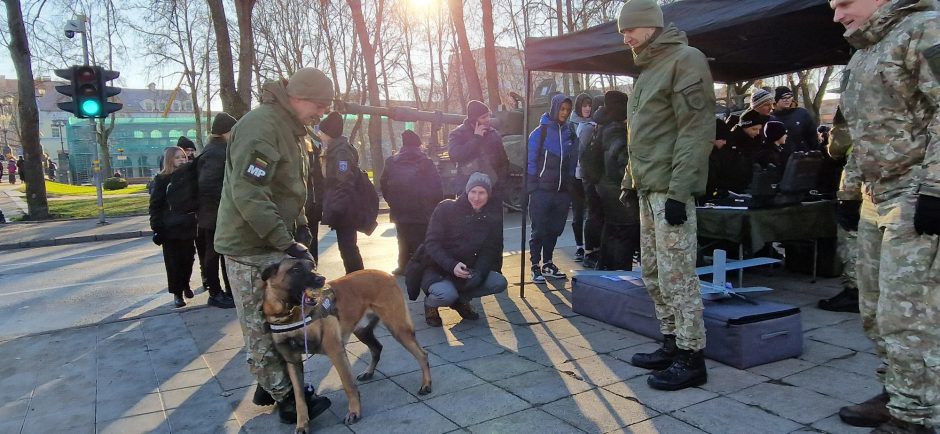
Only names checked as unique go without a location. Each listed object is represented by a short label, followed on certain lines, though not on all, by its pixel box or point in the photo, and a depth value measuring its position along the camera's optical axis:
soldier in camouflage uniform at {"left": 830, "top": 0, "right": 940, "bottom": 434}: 2.46
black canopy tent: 5.04
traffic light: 10.67
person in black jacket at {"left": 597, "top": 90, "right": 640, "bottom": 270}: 5.74
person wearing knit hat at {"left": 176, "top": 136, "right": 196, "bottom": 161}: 8.80
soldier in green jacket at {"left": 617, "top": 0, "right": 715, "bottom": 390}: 3.32
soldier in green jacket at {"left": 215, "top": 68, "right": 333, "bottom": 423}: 3.07
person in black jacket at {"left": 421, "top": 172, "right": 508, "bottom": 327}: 4.98
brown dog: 3.05
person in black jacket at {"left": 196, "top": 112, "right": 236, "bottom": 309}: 5.59
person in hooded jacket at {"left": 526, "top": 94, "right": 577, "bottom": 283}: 6.54
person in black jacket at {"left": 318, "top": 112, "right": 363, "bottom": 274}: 5.99
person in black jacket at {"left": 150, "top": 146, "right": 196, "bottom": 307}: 5.99
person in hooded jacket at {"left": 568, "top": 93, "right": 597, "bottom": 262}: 6.47
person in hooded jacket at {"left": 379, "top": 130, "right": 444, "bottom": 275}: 6.55
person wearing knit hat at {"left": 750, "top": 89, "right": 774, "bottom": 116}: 6.50
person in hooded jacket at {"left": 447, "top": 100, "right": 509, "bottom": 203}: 6.44
